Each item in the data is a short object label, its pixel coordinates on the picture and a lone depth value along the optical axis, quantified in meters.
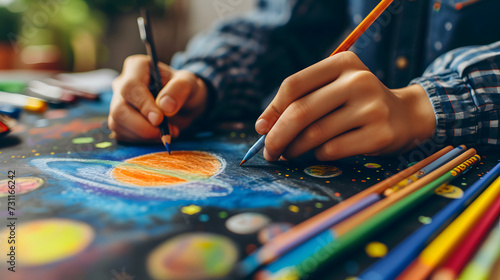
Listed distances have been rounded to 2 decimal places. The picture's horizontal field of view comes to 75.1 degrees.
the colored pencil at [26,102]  0.64
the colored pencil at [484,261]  0.17
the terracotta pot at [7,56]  1.61
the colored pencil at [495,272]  0.17
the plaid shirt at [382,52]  0.40
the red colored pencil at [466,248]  0.17
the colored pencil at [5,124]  0.47
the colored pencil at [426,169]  0.26
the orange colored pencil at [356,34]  0.36
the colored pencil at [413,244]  0.17
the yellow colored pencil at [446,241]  0.17
